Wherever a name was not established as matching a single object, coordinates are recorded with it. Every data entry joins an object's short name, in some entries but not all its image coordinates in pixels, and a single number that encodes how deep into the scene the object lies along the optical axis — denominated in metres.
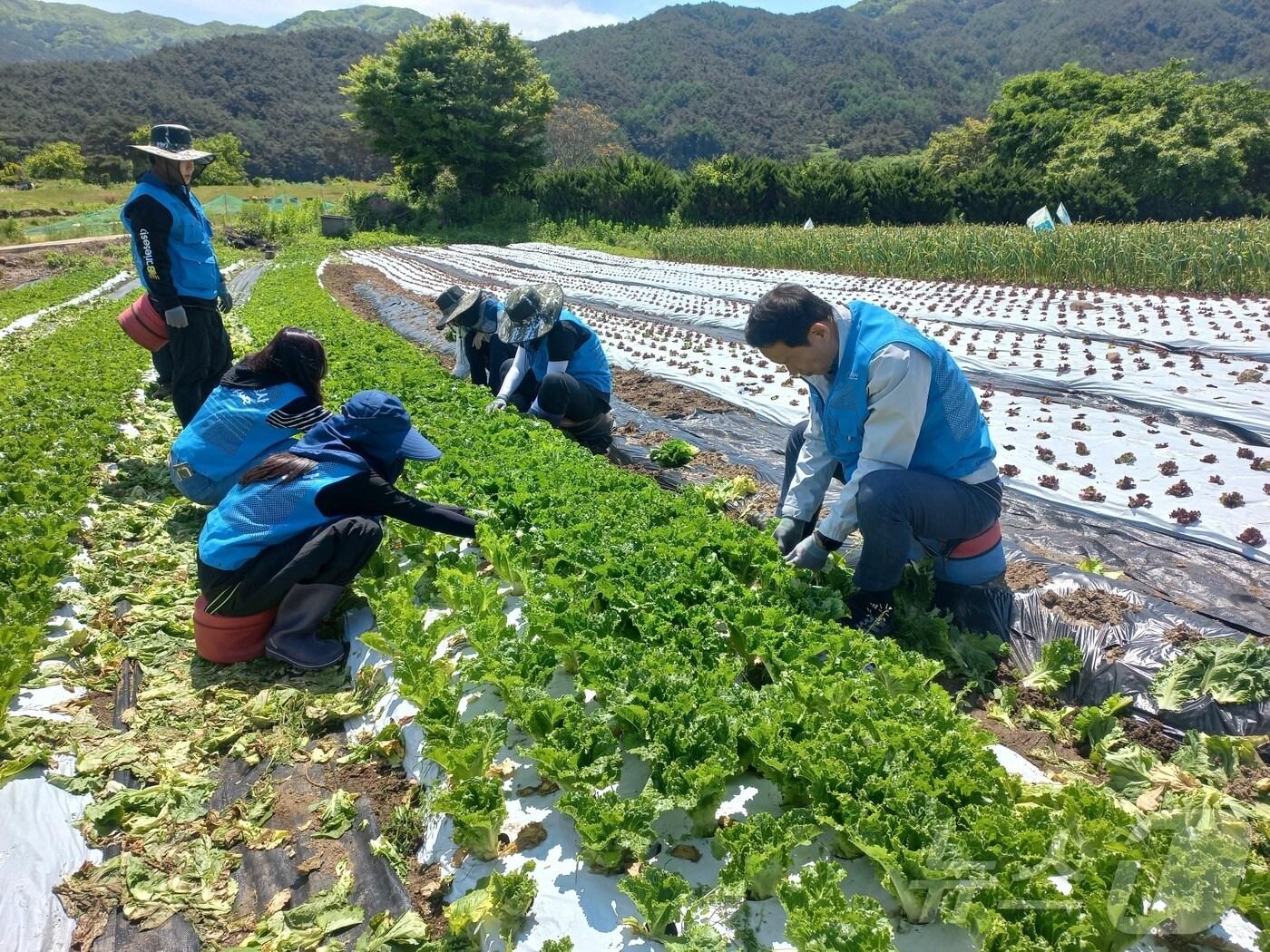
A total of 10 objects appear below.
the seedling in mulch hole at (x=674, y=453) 5.86
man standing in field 5.50
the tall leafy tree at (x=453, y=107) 37.00
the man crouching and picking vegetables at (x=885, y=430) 3.29
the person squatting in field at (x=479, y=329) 6.64
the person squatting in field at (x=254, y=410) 4.33
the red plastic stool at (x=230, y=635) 3.58
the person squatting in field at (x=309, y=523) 3.49
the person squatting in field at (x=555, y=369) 6.00
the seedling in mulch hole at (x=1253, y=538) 4.10
